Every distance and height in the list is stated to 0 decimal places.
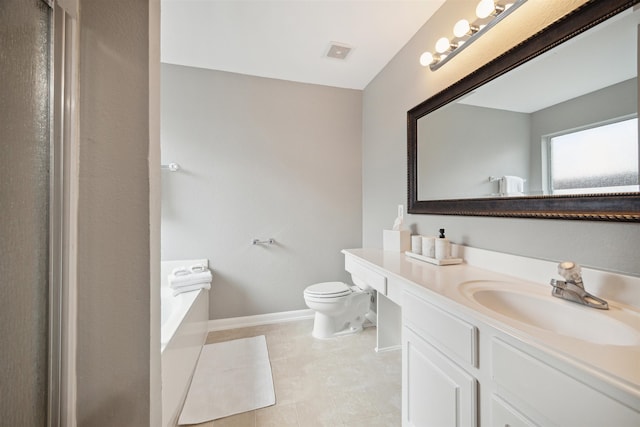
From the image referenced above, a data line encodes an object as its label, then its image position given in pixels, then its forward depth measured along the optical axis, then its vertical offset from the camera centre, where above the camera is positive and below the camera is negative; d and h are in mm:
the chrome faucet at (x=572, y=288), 768 -251
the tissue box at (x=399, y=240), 1827 -203
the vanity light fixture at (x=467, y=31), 1136 +982
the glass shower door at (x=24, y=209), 495 +11
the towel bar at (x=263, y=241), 2434 -282
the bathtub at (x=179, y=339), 1187 -784
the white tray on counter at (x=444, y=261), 1354 -269
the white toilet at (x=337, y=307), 2033 -823
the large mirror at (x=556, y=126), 817 +385
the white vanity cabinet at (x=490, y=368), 496 -414
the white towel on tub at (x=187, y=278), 1919 -529
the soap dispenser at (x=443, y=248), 1390 -199
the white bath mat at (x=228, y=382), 1397 -1125
